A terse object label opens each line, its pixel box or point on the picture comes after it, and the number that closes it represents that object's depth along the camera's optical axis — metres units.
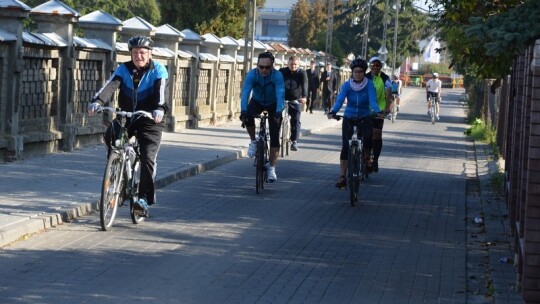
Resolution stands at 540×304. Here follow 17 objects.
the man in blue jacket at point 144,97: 11.78
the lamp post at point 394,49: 80.40
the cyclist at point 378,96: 18.70
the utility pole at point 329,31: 57.94
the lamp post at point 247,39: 33.41
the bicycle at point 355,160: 14.63
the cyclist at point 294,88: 22.83
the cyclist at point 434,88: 42.75
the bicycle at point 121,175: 11.22
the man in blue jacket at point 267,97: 16.41
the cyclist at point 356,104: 15.88
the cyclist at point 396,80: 43.81
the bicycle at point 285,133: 22.82
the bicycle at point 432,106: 43.35
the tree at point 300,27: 99.88
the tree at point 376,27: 105.50
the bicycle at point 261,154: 15.69
